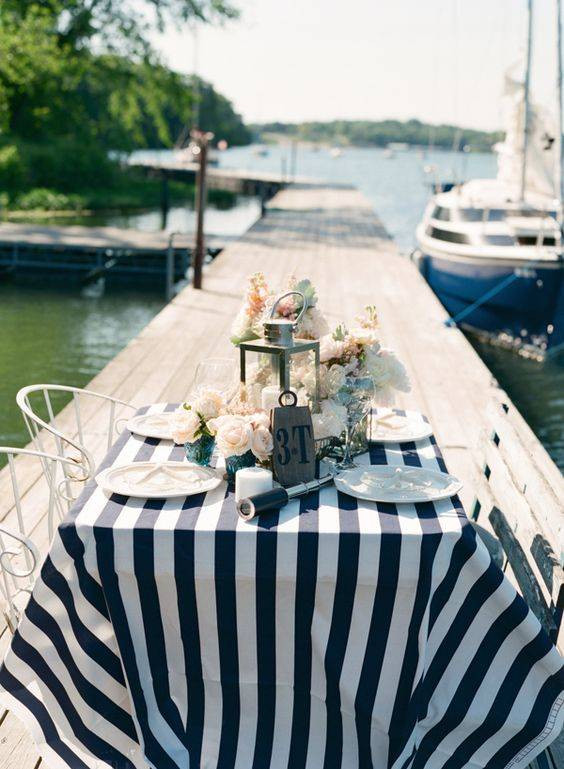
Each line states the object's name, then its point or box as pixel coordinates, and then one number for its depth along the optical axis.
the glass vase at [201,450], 2.59
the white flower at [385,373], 2.69
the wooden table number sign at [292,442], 2.44
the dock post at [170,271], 12.66
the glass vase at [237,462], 2.50
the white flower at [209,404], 2.47
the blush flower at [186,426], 2.50
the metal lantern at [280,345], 2.49
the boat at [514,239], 11.74
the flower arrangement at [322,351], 2.61
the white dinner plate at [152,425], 2.98
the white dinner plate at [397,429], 3.05
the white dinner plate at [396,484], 2.42
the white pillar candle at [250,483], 2.33
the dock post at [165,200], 28.56
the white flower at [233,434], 2.39
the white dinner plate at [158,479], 2.40
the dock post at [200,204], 10.34
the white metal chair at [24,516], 2.58
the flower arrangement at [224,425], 2.40
